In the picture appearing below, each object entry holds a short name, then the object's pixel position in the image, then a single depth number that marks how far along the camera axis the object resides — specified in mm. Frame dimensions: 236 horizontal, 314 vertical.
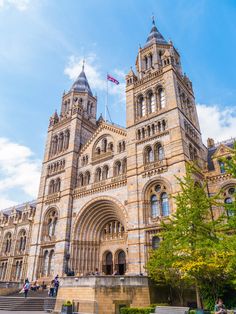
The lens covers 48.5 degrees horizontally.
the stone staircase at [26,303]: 20992
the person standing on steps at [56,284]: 24045
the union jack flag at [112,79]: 38550
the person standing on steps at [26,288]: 23238
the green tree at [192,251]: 14914
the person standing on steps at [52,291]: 23906
